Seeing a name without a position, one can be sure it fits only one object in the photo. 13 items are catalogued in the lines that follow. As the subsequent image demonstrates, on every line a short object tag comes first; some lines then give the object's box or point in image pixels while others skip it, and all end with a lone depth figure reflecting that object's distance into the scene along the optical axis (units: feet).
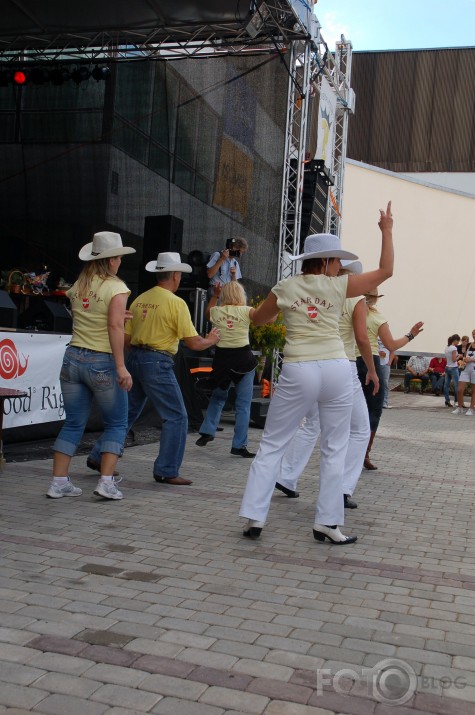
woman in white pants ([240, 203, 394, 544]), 15.35
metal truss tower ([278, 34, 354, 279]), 44.14
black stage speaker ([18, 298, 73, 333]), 39.60
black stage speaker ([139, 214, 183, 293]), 40.68
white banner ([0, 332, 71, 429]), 24.45
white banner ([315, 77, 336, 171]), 53.16
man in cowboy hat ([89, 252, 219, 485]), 20.08
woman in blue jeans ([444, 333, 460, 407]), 61.98
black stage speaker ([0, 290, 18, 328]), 35.19
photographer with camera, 40.96
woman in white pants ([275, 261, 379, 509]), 18.94
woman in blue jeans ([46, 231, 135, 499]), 17.98
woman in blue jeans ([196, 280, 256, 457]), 27.09
